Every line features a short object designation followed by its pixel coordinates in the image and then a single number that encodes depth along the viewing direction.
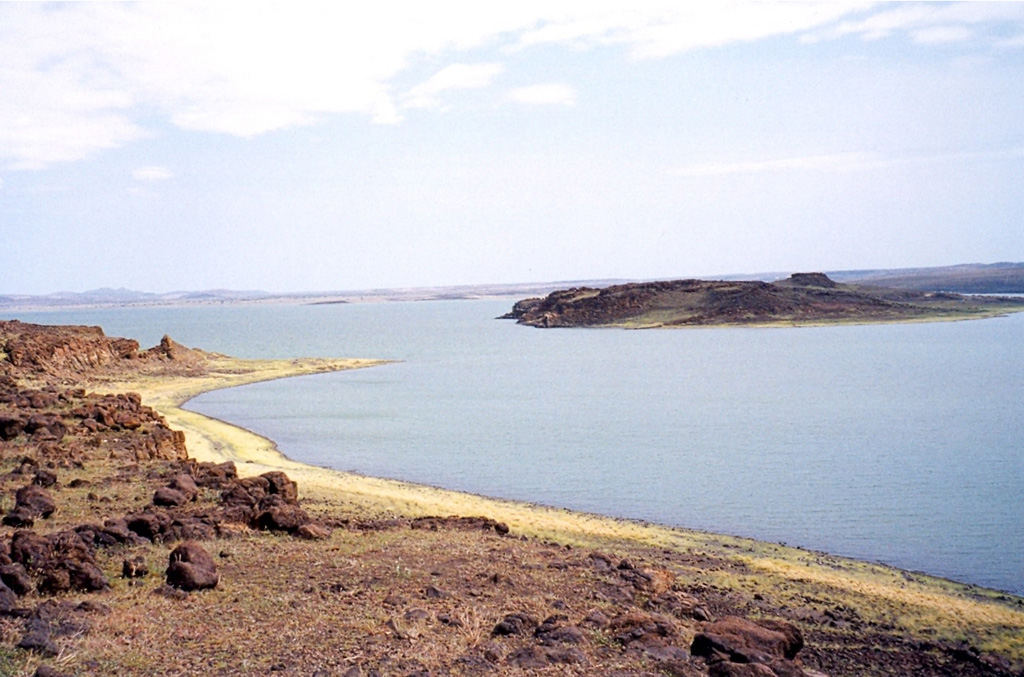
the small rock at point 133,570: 11.88
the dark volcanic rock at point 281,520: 15.00
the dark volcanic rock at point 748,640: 9.86
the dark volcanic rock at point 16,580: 10.67
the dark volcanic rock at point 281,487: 17.33
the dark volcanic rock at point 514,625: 10.45
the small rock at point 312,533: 14.59
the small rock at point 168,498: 16.00
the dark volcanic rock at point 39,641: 8.88
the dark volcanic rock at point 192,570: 11.45
